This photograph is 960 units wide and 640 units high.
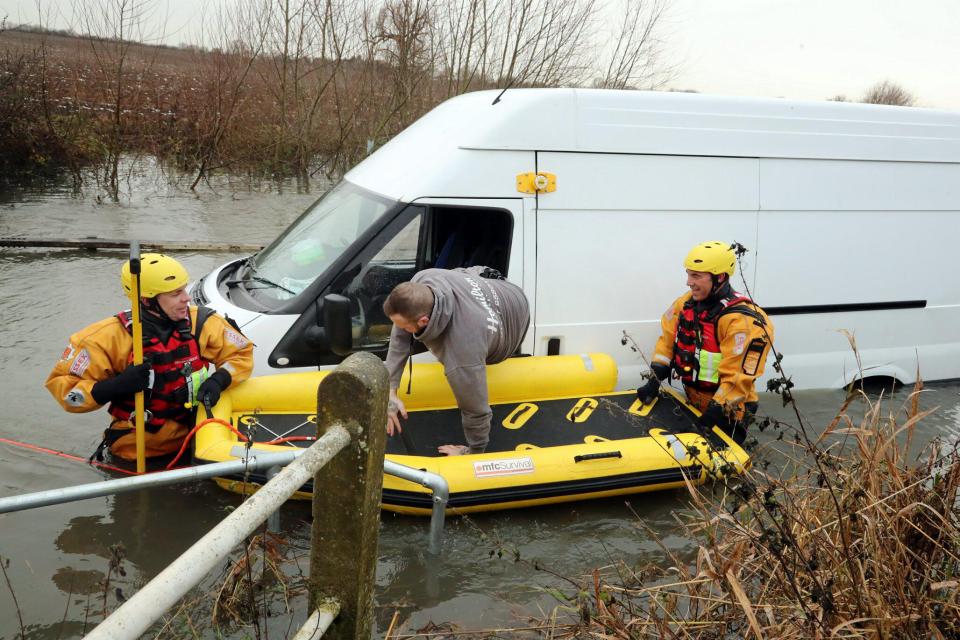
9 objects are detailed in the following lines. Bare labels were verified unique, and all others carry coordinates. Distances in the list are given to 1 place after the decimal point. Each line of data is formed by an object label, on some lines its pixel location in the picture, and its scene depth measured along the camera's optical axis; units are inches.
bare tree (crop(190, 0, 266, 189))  658.2
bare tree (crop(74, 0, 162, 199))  587.2
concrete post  76.2
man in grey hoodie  163.3
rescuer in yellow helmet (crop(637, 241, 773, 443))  190.1
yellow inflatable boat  168.4
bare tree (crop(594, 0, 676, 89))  753.0
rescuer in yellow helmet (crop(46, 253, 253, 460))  167.3
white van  191.3
